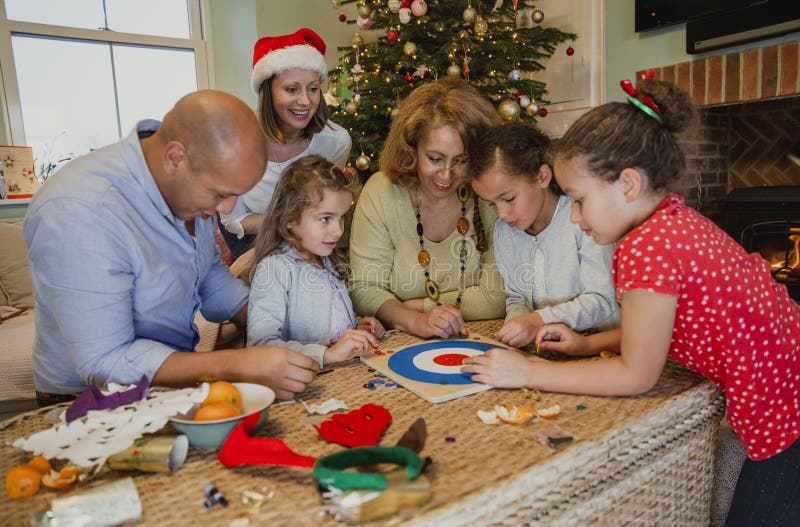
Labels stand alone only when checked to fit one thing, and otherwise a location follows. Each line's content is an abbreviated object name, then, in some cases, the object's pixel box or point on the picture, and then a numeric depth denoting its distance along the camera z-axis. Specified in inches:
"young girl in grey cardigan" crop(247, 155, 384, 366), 54.2
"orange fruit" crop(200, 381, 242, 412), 32.8
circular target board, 41.1
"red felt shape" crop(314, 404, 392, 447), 31.6
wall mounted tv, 107.2
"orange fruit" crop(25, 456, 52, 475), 28.5
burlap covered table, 26.0
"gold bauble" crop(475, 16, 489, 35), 114.7
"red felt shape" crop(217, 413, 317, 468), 29.0
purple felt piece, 34.3
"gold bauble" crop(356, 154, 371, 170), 119.0
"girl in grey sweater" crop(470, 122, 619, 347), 51.2
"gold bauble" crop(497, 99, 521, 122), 113.8
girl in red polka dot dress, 35.6
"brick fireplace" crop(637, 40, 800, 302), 112.4
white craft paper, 29.2
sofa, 84.7
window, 142.3
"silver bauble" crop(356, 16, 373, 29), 123.6
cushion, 111.8
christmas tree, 119.3
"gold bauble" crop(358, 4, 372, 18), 120.8
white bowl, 30.7
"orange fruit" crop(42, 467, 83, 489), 27.6
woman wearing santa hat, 80.4
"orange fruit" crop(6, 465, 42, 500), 27.1
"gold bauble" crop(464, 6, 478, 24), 115.0
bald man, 38.3
